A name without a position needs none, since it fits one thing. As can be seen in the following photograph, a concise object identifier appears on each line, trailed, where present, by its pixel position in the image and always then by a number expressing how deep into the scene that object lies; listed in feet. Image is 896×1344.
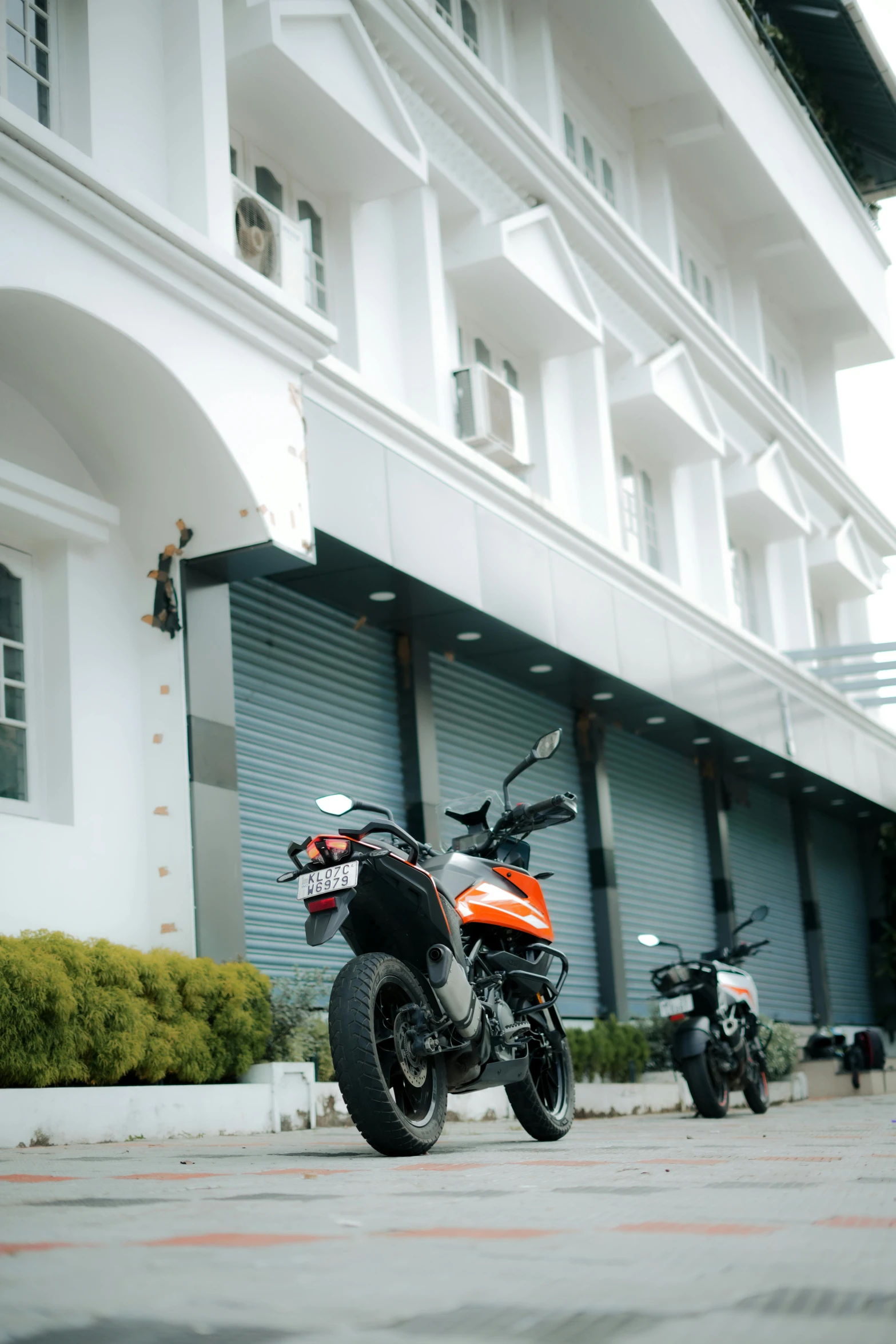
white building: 27.89
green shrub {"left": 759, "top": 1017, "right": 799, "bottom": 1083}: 48.91
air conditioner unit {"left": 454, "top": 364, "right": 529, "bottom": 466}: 42.93
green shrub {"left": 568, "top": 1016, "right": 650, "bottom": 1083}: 42.45
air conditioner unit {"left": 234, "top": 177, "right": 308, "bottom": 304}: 32.78
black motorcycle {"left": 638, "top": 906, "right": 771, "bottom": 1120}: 32.01
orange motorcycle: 16.34
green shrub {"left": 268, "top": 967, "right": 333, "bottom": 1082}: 28.55
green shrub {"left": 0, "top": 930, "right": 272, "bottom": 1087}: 21.95
